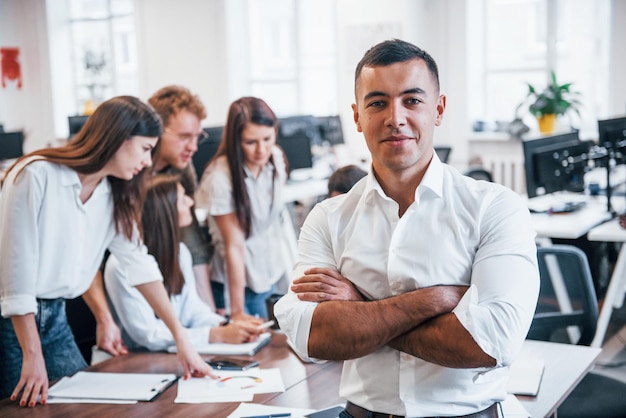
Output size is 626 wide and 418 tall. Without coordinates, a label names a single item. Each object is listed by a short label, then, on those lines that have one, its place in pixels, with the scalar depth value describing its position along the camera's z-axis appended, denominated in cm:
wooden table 204
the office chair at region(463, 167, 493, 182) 602
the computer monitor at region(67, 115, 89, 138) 731
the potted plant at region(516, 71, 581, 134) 675
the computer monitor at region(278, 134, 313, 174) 618
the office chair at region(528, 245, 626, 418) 275
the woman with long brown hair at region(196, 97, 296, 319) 326
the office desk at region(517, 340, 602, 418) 204
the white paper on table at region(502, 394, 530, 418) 192
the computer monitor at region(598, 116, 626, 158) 495
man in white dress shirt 142
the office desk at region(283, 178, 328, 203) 548
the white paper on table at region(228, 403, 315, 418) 198
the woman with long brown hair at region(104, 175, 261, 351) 258
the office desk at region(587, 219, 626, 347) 413
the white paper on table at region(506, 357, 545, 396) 211
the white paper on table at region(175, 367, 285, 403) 213
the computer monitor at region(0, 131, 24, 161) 789
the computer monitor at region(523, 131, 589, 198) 464
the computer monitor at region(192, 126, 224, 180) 521
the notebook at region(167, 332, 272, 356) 251
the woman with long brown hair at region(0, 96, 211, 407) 215
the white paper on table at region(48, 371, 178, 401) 214
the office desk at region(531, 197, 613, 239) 427
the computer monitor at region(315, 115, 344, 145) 697
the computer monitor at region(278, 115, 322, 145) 648
